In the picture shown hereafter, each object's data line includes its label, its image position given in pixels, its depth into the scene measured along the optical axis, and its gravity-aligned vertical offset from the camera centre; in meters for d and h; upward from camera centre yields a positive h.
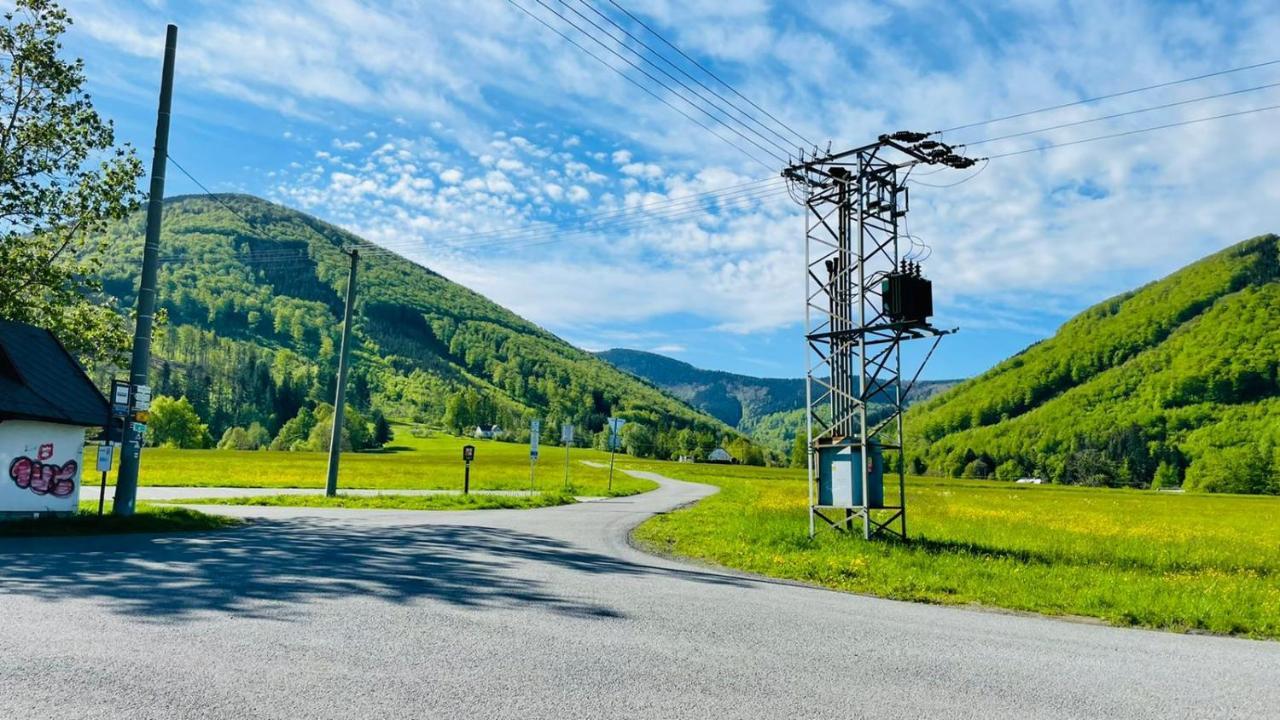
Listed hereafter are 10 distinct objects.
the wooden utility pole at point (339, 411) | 29.62 +0.98
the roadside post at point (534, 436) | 32.53 +0.20
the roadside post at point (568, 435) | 36.49 +0.32
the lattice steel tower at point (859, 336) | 16.69 +2.67
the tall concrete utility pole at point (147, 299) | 18.05 +3.20
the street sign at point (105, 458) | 17.25 -0.73
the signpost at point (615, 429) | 40.65 +0.78
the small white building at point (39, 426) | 18.22 -0.05
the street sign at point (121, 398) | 17.42 +0.66
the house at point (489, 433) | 179.25 +1.39
